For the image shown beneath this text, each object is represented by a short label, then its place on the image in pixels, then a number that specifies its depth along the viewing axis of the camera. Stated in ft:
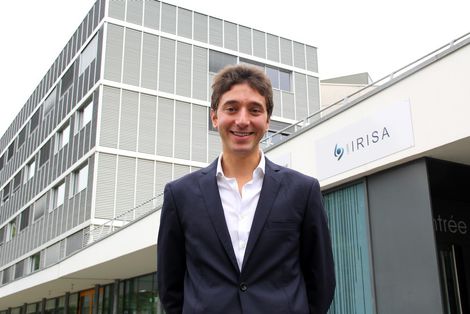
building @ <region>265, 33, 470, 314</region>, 25.95
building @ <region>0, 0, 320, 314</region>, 75.51
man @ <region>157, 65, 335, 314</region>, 6.96
